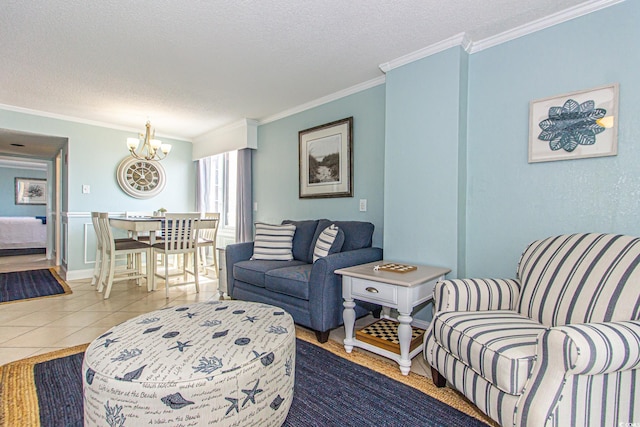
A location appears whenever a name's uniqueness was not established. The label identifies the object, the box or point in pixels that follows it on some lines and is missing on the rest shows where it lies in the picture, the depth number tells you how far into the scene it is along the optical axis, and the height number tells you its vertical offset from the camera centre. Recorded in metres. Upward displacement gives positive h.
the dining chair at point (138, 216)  4.39 -0.11
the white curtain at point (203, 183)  5.57 +0.48
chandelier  3.90 +0.85
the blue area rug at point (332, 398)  1.46 -1.01
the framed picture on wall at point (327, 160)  3.29 +0.57
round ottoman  1.06 -0.61
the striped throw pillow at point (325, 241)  2.68 -0.28
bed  7.14 -0.63
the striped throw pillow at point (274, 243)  3.15 -0.35
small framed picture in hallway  8.66 +0.50
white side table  1.90 -0.55
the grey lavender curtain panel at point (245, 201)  4.44 +0.12
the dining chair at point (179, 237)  3.63 -0.35
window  5.29 +0.41
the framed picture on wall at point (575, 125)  1.85 +0.55
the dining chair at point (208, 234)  4.16 -0.38
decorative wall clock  4.84 +0.52
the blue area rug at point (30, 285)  3.55 -1.01
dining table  3.62 -0.19
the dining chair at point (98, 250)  3.92 -0.56
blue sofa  2.30 -0.56
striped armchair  1.08 -0.55
